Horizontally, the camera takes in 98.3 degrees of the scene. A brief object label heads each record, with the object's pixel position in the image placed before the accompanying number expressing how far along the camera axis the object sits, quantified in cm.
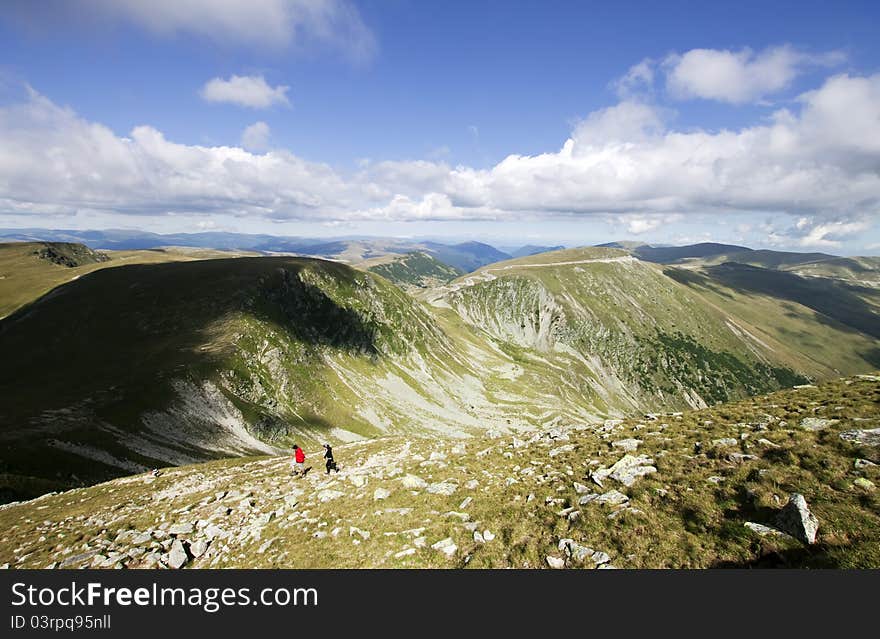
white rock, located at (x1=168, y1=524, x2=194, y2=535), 1761
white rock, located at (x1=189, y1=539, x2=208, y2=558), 1588
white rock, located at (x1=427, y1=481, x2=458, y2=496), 1825
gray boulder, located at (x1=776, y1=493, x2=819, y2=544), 1024
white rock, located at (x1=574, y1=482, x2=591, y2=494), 1593
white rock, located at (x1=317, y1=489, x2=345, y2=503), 1945
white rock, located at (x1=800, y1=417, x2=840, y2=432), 1670
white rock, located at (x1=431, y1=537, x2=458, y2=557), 1330
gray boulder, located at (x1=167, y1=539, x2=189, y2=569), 1513
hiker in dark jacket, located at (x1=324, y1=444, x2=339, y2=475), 2508
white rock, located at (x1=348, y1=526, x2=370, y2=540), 1519
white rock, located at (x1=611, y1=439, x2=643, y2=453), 1955
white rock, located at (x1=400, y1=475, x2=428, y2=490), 1949
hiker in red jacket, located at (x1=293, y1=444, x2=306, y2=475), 2708
